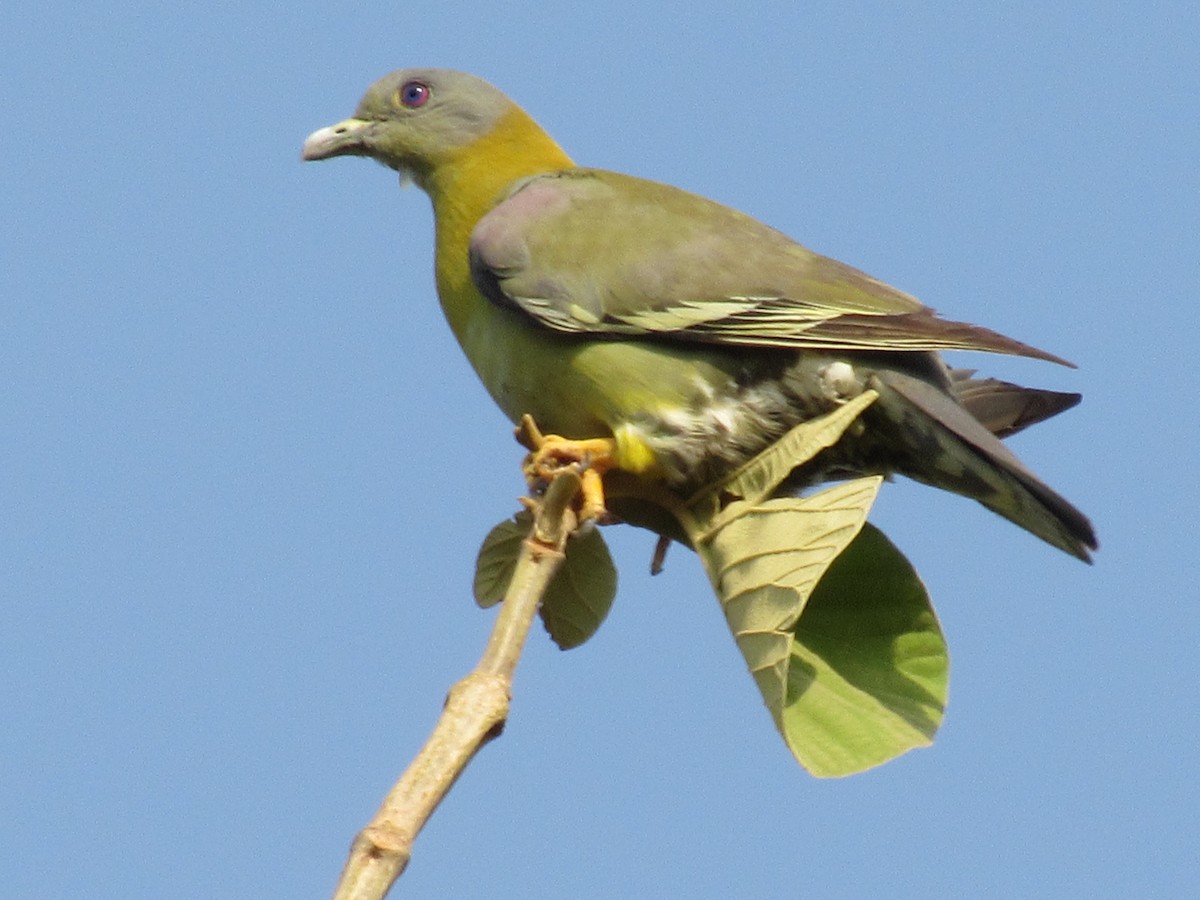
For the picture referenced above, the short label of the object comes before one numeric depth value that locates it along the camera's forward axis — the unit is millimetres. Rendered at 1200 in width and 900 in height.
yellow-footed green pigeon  10062
